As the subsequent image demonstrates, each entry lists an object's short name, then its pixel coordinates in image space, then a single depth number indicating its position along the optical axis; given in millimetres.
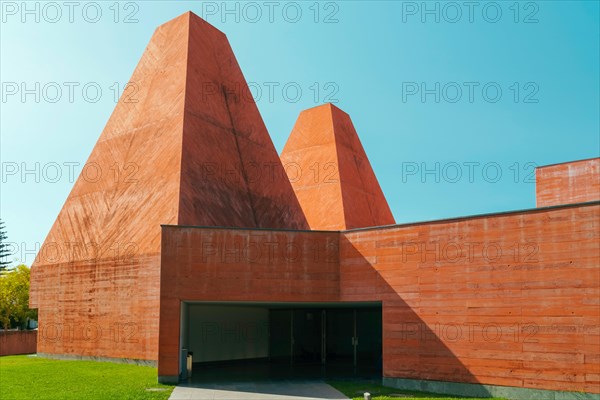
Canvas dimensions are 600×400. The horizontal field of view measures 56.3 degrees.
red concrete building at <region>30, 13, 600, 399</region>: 13695
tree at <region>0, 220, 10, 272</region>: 64938
